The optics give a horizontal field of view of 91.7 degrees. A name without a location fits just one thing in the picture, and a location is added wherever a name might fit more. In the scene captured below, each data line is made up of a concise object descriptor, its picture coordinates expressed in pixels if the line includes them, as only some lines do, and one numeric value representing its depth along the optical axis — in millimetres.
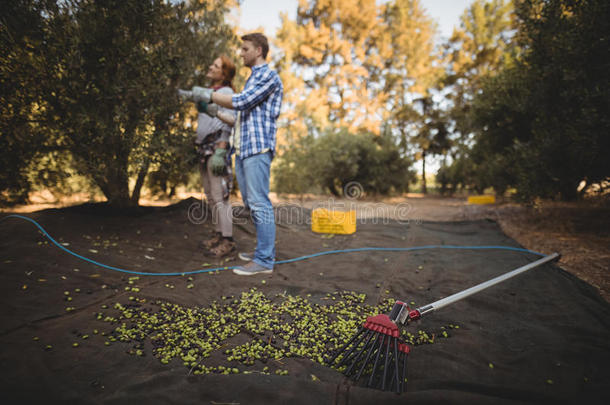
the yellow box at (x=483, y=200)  10403
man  2959
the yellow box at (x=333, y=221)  5168
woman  3410
